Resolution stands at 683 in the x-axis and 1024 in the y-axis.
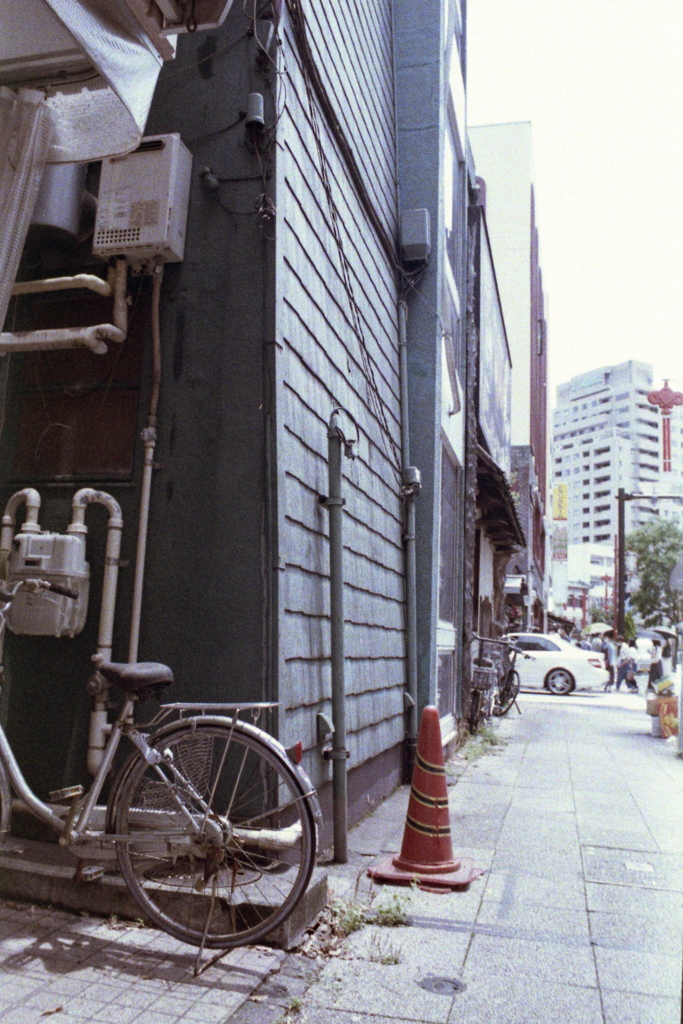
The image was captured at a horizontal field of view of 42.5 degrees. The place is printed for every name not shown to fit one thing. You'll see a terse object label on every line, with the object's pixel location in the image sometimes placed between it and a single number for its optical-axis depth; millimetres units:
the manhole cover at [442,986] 3141
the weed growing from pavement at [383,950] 3400
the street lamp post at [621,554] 11199
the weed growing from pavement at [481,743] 9633
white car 22578
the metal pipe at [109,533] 4035
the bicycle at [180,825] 3289
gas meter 3934
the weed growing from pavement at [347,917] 3693
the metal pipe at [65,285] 4207
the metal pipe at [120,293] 4258
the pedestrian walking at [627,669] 26122
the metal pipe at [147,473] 4020
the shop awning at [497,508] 12016
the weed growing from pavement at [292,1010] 2811
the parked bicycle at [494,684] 11508
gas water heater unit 4176
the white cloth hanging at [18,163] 2707
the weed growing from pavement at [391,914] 3844
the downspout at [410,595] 7457
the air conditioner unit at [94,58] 2777
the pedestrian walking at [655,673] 14059
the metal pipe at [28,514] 4078
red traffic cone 4531
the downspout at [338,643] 4695
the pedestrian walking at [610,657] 25939
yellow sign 51481
